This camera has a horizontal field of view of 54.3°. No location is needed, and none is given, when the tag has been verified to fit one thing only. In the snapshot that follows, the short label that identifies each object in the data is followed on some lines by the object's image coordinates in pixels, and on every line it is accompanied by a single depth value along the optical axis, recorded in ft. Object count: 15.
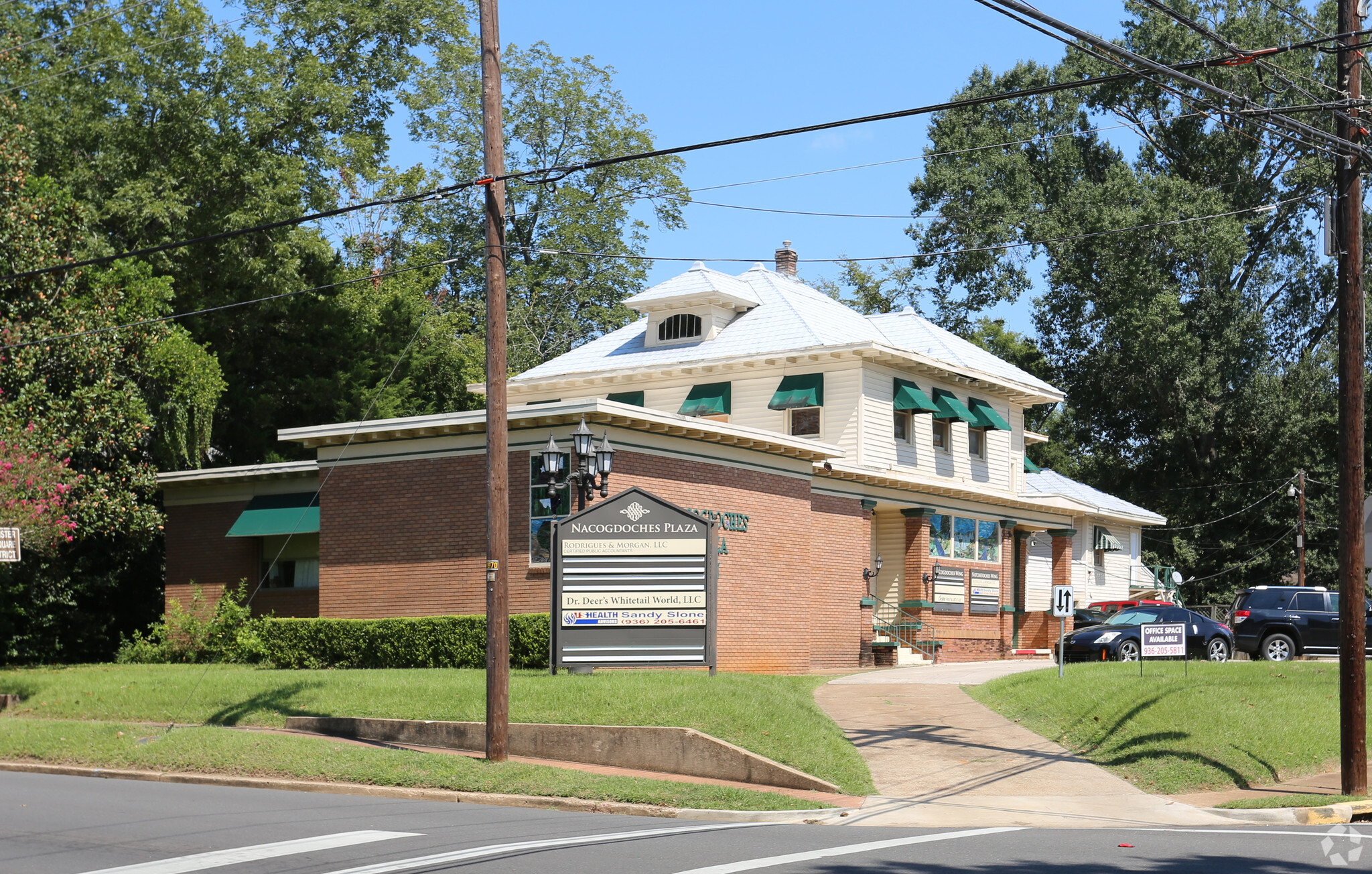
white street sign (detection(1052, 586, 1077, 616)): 73.00
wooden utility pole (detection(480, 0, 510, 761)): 53.83
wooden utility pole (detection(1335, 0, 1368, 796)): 50.44
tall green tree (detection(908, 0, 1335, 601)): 171.83
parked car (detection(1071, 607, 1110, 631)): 117.38
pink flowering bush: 78.23
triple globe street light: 74.43
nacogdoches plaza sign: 68.95
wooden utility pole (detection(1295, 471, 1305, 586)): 160.97
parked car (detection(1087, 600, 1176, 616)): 125.39
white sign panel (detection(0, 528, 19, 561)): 65.36
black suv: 94.27
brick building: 82.79
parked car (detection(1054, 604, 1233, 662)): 92.84
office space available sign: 65.05
